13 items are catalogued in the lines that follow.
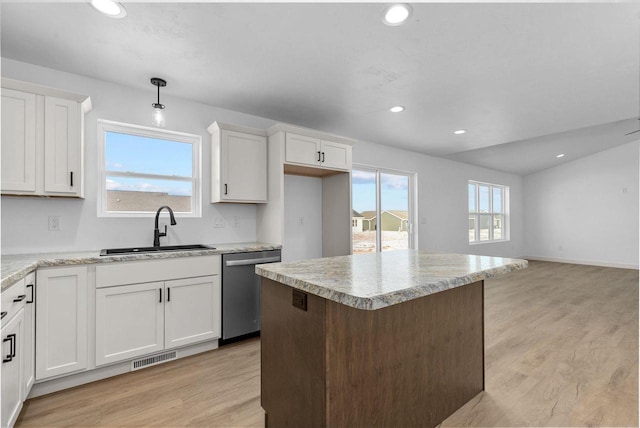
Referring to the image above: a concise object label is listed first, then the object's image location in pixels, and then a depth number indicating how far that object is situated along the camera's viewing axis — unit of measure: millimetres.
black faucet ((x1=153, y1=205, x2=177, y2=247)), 2805
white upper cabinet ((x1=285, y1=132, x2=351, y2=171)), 3252
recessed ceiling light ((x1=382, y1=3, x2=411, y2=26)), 1776
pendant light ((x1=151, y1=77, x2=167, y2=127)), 2572
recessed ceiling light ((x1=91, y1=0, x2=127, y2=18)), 1735
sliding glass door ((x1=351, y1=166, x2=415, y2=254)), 4855
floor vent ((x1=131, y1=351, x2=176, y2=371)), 2439
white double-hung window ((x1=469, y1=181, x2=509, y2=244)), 7268
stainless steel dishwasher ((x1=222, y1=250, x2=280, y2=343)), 2809
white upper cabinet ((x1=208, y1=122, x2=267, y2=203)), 3074
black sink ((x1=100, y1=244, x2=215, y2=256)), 2551
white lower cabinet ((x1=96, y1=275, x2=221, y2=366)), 2263
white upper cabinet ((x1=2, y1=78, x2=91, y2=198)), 2080
